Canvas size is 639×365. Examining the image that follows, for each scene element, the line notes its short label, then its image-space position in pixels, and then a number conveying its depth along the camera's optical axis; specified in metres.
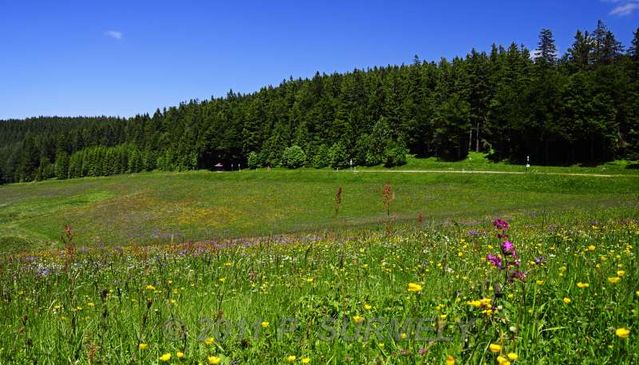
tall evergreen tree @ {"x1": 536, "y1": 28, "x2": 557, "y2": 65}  115.09
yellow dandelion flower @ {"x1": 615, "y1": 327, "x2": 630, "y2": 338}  2.90
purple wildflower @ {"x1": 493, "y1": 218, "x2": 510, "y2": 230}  4.33
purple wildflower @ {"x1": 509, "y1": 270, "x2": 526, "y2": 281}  3.93
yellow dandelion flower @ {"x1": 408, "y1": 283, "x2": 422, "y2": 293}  3.83
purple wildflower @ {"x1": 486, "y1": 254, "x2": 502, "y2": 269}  4.02
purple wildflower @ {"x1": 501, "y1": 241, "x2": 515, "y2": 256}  3.99
